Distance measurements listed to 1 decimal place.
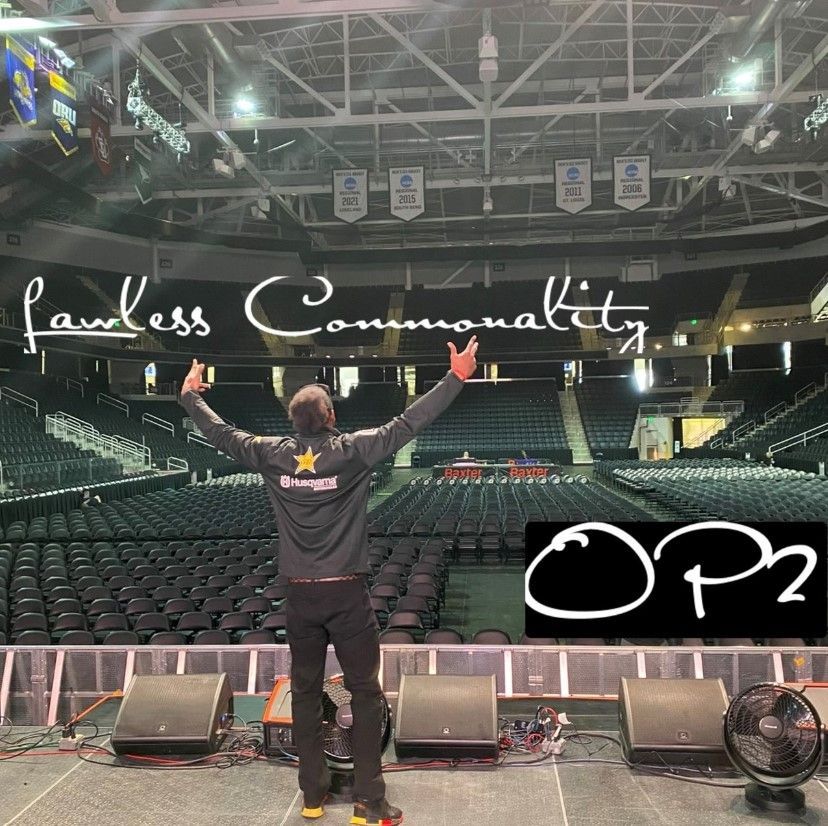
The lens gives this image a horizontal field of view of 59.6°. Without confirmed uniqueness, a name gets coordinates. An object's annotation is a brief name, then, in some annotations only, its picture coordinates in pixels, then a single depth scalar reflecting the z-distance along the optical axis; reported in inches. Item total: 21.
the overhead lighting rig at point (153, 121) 645.3
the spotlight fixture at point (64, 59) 546.9
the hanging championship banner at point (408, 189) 761.6
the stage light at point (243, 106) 711.7
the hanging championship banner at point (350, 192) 775.7
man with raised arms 112.7
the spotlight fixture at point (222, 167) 785.1
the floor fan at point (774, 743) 117.5
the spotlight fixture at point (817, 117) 667.6
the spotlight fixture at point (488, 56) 565.6
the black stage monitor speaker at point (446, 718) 135.8
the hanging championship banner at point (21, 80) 458.9
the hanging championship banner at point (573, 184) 738.2
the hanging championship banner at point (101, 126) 603.2
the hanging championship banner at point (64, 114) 521.9
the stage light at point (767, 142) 689.6
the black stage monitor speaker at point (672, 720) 132.3
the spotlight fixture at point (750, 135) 719.1
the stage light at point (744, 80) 650.8
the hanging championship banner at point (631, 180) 738.2
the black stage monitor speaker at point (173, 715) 139.6
